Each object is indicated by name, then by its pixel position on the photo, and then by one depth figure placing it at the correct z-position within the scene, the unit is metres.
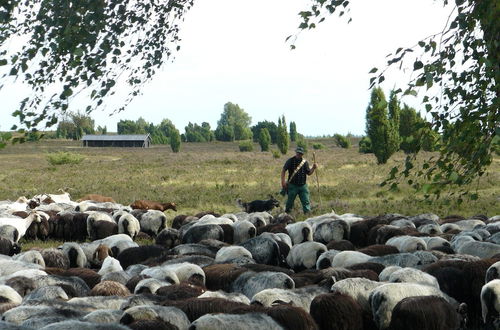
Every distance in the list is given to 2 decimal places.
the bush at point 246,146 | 94.50
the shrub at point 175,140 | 93.55
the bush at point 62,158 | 65.31
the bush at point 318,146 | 94.23
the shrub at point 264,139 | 95.44
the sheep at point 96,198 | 27.14
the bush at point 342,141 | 91.31
